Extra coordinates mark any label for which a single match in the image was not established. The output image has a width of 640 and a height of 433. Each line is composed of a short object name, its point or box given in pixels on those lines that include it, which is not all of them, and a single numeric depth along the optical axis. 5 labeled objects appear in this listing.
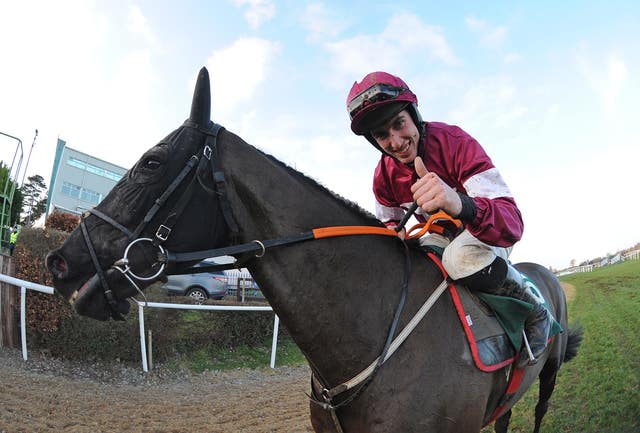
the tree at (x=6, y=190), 7.32
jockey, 1.82
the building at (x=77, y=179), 23.30
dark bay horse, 1.79
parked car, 12.16
